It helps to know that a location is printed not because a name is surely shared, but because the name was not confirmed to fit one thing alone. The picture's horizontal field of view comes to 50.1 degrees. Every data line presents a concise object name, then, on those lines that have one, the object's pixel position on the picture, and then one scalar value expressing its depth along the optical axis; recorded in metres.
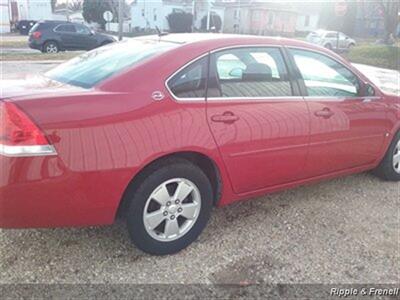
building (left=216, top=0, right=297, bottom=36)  55.84
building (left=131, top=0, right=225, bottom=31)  51.69
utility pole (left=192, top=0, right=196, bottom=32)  46.02
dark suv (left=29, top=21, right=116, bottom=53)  20.27
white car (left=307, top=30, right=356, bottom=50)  34.59
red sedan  2.51
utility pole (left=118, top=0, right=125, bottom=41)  21.68
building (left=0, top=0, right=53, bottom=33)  36.06
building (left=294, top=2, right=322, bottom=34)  62.44
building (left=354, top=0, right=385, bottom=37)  53.10
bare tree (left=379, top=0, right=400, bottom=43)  28.81
